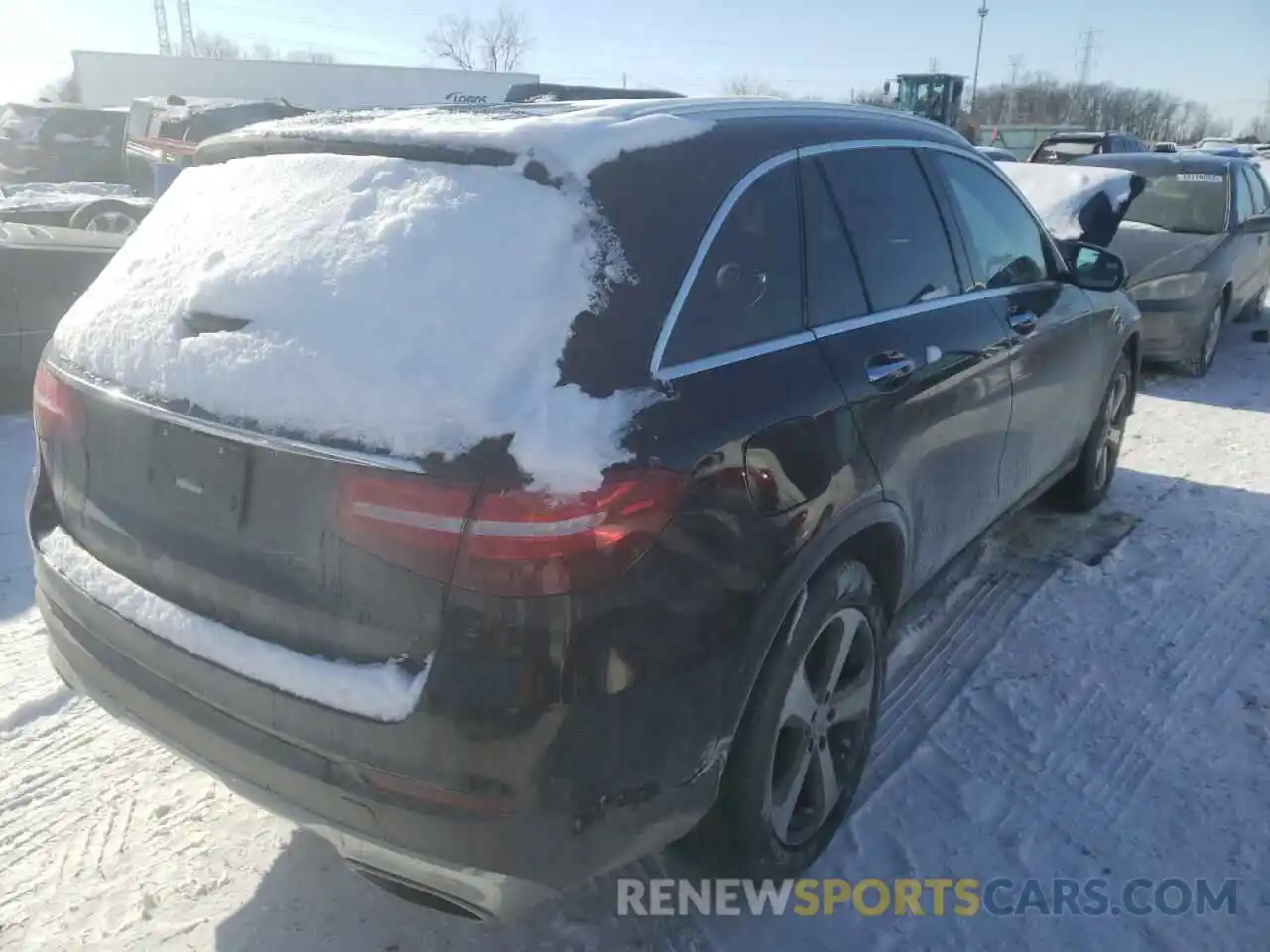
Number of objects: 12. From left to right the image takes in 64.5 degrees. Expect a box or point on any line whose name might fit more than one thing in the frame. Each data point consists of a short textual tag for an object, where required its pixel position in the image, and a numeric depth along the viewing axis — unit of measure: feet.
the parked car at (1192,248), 24.64
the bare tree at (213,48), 235.30
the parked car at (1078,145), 56.65
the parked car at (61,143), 60.23
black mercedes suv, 5.75
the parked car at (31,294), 18.37
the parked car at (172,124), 49.37
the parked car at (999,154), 59.16
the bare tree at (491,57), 235.81
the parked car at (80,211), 35.55
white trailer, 99.09
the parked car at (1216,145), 125.65
